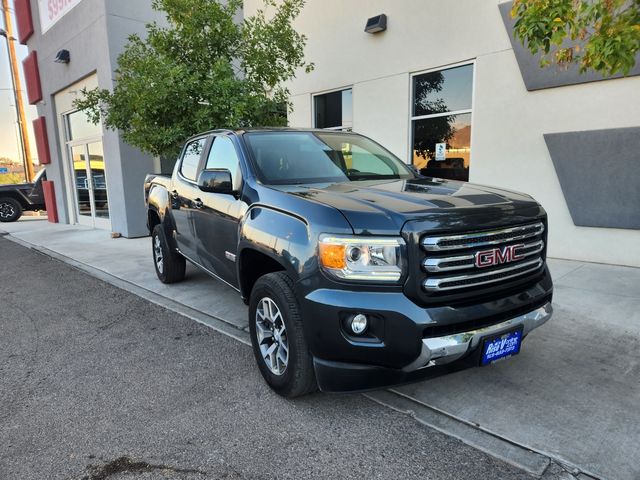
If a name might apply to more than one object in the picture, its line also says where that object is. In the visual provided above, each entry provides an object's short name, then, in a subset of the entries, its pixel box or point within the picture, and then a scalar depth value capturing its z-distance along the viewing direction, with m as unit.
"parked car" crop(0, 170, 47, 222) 16.61
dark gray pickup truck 2.46
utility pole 20.61
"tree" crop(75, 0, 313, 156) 6.49
